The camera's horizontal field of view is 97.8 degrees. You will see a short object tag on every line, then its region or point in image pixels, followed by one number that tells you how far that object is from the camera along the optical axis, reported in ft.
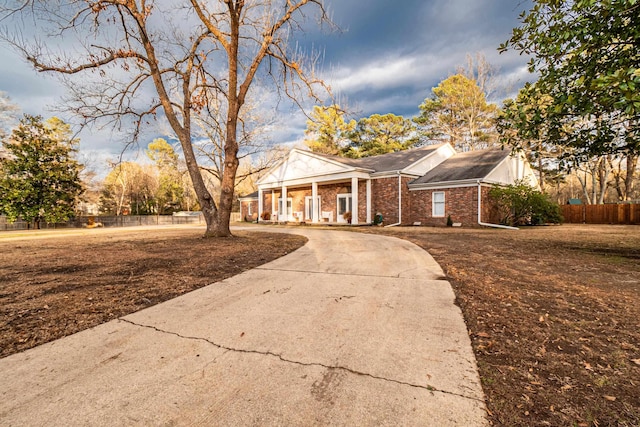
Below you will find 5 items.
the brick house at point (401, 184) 53.21
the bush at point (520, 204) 49.83
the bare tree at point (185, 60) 28.25
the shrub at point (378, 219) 58.44
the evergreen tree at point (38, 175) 63.87
